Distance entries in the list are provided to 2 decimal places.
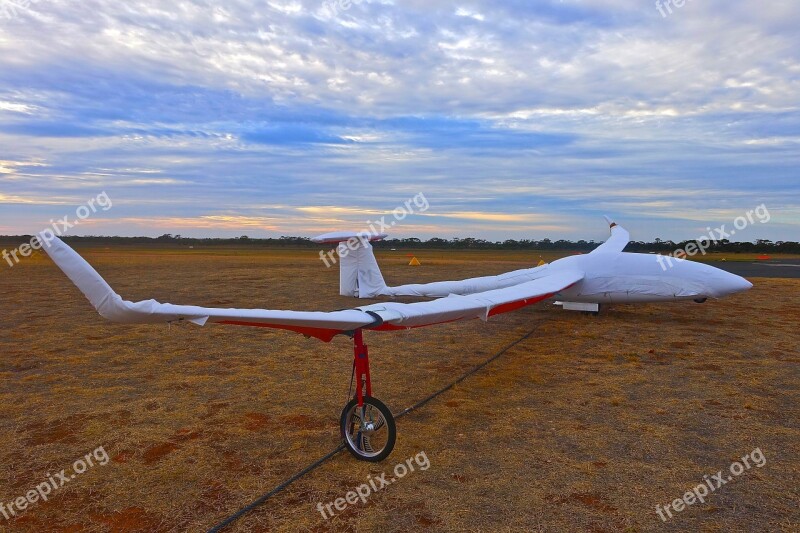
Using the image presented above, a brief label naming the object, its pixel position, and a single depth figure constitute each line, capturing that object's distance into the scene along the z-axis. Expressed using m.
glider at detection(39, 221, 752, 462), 3.92
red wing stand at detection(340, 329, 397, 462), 5.25
